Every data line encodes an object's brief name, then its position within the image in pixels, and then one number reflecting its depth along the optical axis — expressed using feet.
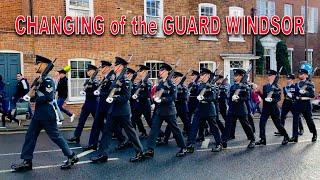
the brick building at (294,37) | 110.83
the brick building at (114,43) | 58.90
